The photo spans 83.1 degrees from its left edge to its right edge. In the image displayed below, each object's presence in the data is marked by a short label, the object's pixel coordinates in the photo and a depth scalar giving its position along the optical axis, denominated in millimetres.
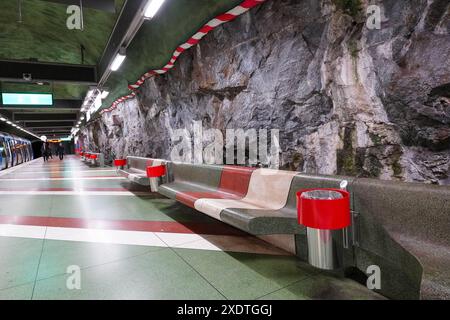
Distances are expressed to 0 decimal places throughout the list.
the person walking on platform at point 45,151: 20719
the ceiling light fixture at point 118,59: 5598
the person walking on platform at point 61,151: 21056
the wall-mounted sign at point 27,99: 11344
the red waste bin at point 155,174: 4312
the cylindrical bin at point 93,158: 12688
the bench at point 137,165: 4656
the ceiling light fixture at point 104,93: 9525
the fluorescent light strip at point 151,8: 3445
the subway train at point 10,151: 13281
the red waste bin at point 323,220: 1470
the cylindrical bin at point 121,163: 7591
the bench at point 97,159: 12555
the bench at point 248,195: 1904
